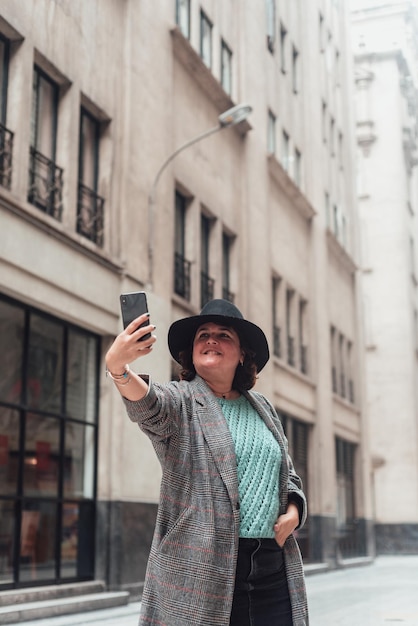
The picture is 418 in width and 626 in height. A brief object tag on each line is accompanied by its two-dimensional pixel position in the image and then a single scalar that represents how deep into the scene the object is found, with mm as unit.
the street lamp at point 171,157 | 15031
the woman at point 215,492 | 3061
